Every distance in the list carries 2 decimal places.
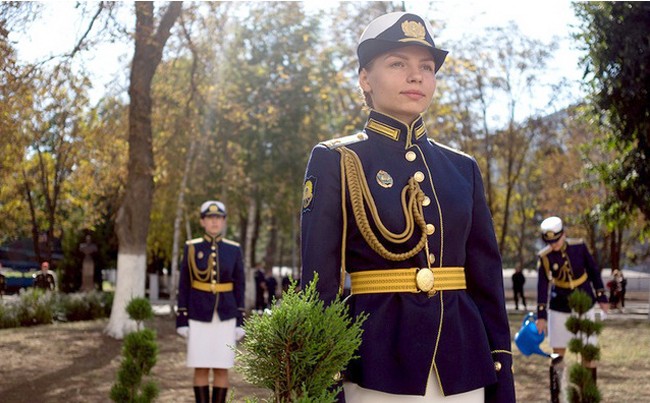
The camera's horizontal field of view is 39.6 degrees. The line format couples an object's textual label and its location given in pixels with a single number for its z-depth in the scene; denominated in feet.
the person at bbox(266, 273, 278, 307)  110.01
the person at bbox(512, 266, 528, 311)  116.78
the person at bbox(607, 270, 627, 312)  119.24
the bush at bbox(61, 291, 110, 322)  83.15
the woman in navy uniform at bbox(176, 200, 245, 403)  32.55
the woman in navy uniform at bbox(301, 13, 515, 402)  11.27
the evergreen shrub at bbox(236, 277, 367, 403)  8.63
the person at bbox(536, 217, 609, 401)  36.65
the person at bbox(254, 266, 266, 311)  106.52
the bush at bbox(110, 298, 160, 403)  26.96
